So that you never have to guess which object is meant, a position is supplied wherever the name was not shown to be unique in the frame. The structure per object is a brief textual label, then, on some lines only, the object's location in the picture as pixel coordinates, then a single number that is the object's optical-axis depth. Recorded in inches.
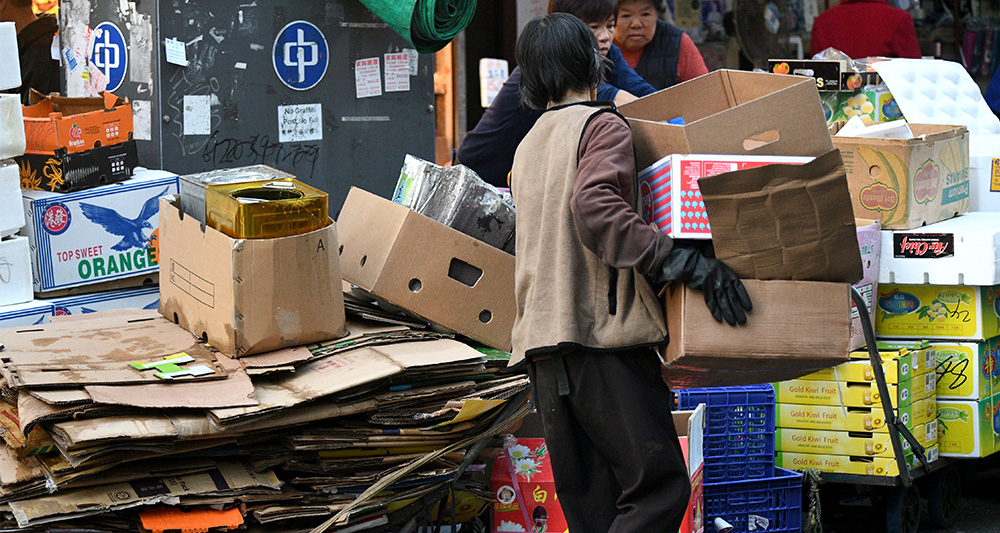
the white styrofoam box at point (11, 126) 312.5
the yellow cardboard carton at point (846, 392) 336.5
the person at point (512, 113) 338.6
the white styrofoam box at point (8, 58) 314.2
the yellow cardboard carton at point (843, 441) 337.7
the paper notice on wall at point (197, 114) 393.1
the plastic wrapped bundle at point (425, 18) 400.5
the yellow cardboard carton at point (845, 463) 337.7
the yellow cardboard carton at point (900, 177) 349.4
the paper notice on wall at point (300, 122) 416.5
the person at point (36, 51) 486.9
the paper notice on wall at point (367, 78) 431.2
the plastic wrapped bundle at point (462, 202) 307.7
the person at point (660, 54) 407.5
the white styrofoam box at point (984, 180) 400.5
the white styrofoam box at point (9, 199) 318.0
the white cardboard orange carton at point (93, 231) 334.6
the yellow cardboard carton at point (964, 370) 354.9
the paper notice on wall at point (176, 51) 384.2
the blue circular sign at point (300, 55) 412.2
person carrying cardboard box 220.7
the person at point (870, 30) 545.3
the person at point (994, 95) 546.6
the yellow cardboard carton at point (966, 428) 354.9
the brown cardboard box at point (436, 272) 295.1
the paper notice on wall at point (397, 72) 440.1
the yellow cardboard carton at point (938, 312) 351.9
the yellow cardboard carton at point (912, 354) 339.0
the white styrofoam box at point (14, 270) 321.7
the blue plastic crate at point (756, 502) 325.4
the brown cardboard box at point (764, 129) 230.2
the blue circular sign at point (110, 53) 395.2
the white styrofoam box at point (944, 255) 344.2
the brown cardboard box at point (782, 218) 218.2
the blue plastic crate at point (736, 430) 324.2
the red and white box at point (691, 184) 227.0
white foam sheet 407.8
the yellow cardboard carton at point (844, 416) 337.1
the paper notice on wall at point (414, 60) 446.2
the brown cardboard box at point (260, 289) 268.1
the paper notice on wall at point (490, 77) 600.7
